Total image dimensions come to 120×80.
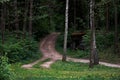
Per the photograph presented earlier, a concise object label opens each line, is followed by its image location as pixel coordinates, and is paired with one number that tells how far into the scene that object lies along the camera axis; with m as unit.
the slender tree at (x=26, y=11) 46.66
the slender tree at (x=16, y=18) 45.26
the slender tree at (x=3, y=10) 38.78
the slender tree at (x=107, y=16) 43.17
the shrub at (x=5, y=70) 12.59
